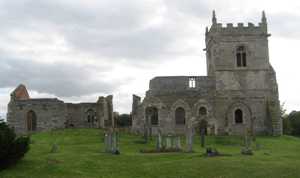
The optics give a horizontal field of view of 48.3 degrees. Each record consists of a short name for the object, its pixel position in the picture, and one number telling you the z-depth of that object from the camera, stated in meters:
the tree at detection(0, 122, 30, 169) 15.13
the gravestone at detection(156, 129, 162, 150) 22.71
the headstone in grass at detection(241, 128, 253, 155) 20.58
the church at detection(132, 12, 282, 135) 34.32
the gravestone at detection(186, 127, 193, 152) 21.65
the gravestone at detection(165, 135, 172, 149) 22.82
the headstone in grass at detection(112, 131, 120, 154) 20.73
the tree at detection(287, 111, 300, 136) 49.96
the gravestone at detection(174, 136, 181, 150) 22.50
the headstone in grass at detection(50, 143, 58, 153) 20.79
